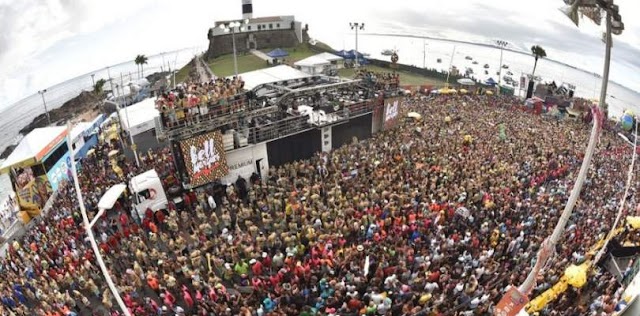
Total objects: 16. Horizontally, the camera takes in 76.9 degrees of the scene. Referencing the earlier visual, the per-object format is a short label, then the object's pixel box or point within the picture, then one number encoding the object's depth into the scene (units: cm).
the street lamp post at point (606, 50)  624
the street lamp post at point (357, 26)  5768
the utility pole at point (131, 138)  2378
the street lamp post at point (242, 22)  7605
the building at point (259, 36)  7581
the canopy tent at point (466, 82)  5146
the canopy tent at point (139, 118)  2705
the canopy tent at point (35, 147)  2236
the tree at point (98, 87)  5412
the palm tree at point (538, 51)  5475
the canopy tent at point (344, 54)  6619
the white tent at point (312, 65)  5453
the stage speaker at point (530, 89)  4650
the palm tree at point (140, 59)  7550
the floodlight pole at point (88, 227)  867
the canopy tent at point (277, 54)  6344
